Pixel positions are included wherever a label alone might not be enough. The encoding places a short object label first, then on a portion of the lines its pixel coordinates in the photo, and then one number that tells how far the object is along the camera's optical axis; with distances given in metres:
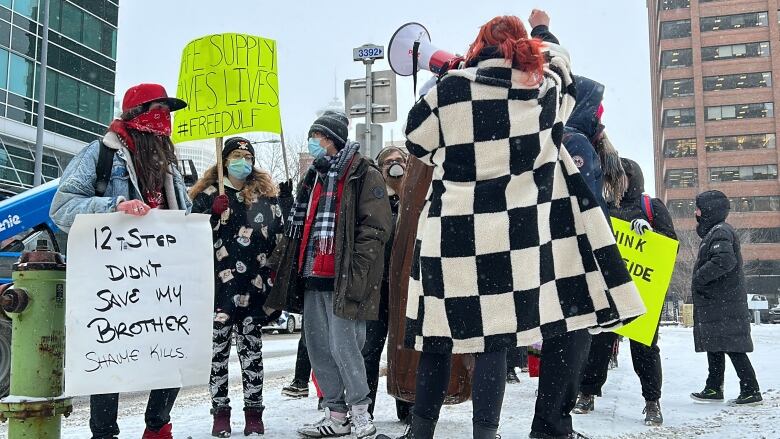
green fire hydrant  3.26
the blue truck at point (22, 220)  7.68
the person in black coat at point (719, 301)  6.30
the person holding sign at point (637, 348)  5.00
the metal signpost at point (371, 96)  9.58
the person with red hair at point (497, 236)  3.17
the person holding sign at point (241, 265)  4.53
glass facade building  30.06
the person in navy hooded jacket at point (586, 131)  4.24
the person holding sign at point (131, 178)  3.59
